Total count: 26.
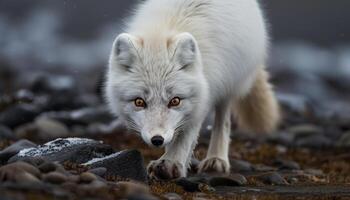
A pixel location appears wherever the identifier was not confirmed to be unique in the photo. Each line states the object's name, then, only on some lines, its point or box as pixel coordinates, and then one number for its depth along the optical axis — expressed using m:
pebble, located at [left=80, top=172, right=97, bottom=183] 8.74
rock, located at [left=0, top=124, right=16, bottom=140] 17.62
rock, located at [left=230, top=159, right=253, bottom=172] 14.41
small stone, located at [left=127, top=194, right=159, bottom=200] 7.68
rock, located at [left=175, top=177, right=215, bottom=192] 10.73
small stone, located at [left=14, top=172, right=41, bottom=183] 8.08
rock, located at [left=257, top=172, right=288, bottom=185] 12.23
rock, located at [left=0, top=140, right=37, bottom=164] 11.59
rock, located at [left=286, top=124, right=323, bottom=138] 21.62
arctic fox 10.87
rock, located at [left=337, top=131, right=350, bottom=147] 19.87
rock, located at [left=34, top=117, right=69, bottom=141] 19.19
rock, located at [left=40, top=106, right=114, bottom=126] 21.32
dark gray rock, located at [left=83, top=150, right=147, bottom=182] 10.70
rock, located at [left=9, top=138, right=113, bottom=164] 11.08
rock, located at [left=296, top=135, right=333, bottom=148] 20.04
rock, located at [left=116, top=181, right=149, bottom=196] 8.27
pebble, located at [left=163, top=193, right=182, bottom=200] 9.28
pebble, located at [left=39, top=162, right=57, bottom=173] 9.09
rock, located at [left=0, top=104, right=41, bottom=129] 20.33
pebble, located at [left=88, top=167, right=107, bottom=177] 10.15
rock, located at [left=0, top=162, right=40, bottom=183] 8.16
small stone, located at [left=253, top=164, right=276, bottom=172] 14.48
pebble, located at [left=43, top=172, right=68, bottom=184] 8.51
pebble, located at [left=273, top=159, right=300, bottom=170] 15.25
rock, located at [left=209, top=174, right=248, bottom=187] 11.51
